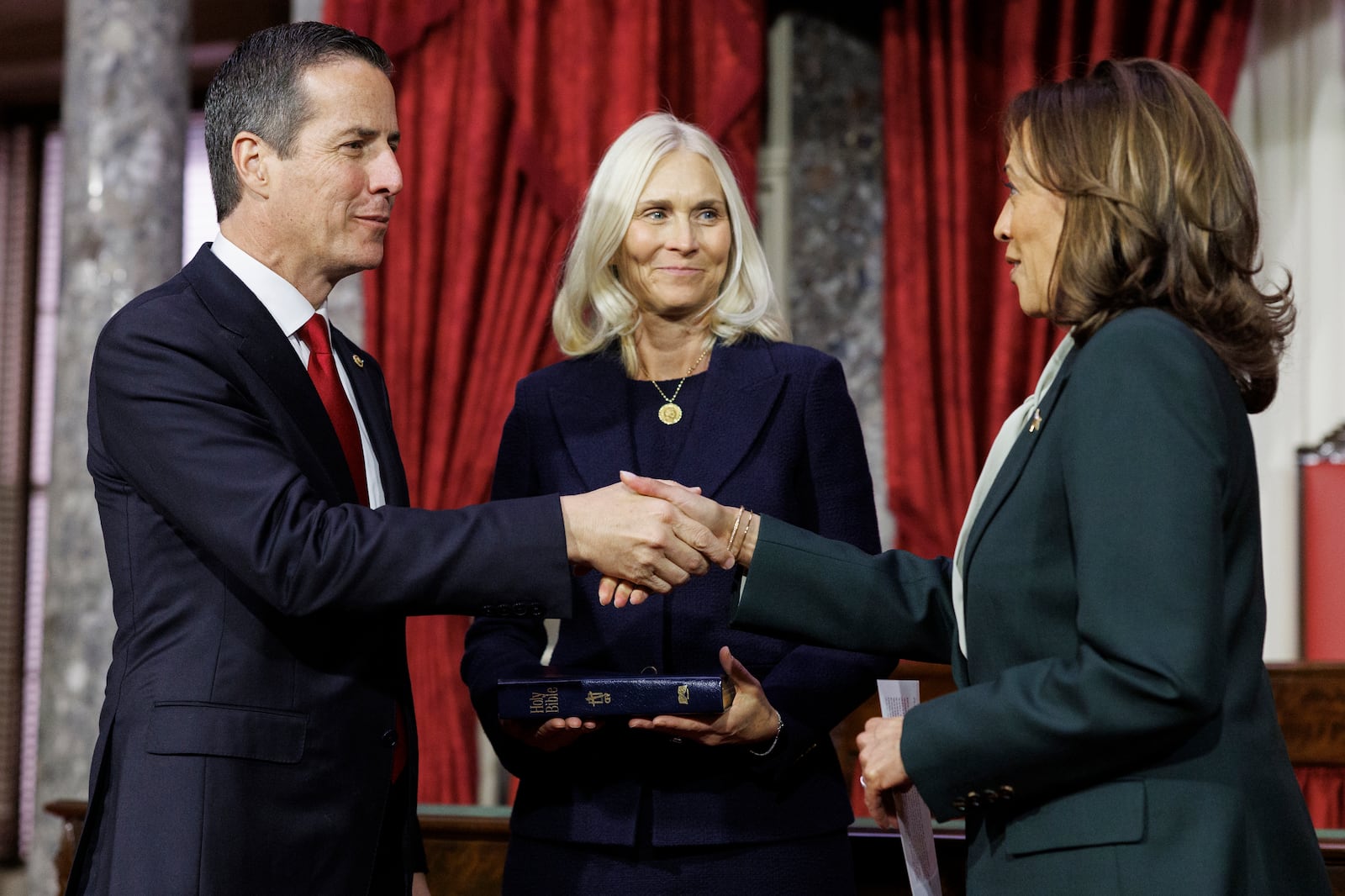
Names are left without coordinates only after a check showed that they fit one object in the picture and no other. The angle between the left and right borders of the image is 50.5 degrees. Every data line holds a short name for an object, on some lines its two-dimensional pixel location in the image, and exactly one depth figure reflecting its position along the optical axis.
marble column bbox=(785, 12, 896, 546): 4.98
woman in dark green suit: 1.46
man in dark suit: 1.77
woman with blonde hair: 2.17
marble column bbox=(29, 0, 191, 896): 4.57
